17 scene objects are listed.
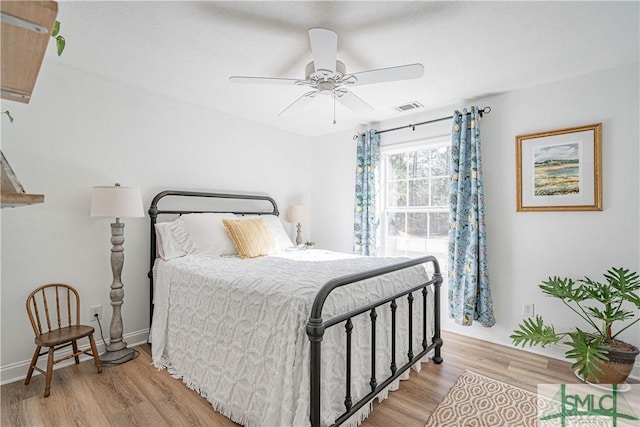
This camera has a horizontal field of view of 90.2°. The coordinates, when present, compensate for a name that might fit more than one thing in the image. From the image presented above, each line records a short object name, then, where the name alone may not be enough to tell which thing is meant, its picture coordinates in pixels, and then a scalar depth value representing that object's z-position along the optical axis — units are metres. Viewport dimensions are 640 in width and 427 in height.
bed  1.59
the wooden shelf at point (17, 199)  0.60
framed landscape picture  2.63
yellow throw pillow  2.95
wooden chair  2.19
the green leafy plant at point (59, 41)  0.78
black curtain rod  3.18
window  3.61
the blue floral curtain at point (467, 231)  3.05
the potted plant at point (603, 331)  2.19
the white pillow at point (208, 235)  2.91
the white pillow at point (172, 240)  2.79
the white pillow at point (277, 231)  3.51
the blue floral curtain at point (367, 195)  3.96
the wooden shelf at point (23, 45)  0.58
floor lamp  2.43
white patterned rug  1.90
